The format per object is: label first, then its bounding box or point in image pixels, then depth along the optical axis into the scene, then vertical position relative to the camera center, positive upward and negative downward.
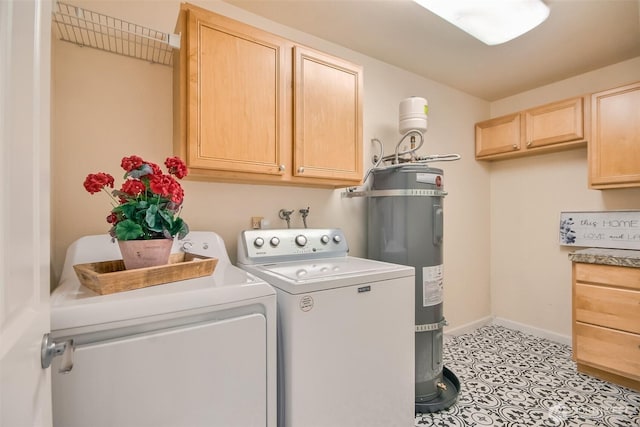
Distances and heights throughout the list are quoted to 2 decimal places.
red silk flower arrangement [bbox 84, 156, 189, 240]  1.05 +0.05
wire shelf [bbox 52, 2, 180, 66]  1.35 +0.86
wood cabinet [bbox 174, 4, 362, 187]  1.45 +0.57
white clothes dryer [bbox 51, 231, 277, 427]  0.83 -0.43
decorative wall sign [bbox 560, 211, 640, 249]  2.51 -0.13
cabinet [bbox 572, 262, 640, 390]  2.07 -0.76
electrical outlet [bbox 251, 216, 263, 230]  1.97 -0.05
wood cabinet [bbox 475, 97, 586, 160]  2.64 +0.78
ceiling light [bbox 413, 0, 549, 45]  1.68 +1.14
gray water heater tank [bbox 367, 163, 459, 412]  2.01 -0.22
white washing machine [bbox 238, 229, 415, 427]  1.24 -0.54
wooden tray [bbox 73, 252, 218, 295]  0.96 -0.20
